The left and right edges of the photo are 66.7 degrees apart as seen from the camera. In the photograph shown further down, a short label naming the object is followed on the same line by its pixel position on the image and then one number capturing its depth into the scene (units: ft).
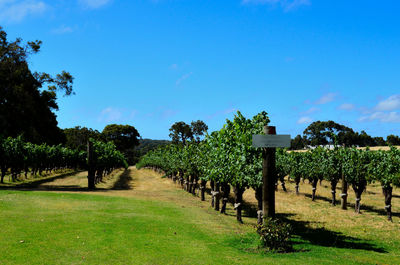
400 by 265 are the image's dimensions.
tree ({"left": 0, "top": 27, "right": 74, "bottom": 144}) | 124.36
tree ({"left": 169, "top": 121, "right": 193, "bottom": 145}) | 379.14
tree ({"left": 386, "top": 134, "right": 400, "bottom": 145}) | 431.02
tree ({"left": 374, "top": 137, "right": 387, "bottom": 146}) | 478.14
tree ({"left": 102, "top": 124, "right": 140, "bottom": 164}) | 417.28
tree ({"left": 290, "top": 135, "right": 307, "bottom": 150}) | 488.85
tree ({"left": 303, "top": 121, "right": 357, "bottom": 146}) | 449.89
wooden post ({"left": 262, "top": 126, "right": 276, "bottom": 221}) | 34.22
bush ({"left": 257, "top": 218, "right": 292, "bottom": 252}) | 33.55
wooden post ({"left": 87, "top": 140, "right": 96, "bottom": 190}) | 112.59
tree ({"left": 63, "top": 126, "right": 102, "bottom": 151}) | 396.53
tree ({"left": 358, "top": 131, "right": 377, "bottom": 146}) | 459.73
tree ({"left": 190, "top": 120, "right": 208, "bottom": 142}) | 373.40
